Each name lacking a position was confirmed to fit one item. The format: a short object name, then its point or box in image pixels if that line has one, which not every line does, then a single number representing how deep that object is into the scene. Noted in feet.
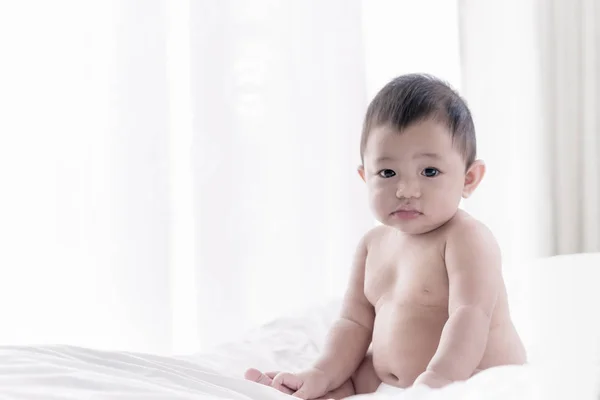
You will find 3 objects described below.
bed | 3.75
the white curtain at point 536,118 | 6.44
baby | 4.75
